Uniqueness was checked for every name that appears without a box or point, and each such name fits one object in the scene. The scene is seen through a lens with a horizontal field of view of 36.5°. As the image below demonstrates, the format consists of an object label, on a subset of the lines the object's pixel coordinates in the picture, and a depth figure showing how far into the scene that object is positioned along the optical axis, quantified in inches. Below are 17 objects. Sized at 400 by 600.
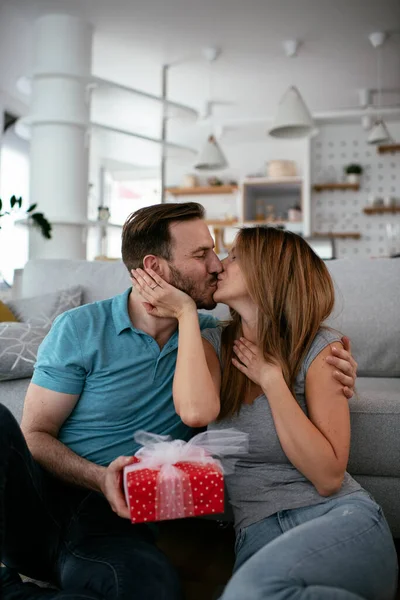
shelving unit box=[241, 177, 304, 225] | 304.7
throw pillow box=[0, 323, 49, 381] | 81.8
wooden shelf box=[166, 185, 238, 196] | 325.7
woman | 44.1
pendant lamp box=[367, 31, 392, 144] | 223.5
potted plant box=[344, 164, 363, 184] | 302.7
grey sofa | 67.2
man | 46.3
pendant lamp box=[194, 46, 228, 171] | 232.5
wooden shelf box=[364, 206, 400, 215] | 299.7
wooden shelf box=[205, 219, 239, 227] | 319.9
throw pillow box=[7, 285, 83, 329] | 95.7
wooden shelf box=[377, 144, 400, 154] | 303.4
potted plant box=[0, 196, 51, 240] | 165.9
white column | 200.8
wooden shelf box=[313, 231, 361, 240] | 306.5
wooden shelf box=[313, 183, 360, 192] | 304.2
